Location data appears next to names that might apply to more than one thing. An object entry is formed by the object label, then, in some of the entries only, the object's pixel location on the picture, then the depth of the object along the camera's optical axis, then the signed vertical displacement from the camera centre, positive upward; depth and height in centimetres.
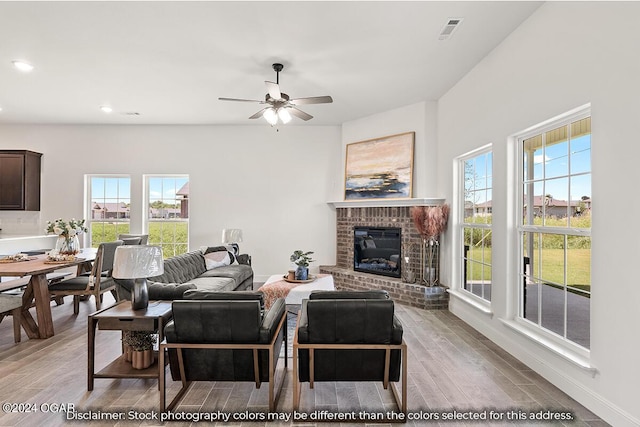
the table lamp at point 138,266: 251 -40
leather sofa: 300 -82
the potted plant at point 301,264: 450 -67
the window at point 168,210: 678 +8
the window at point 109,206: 676 +14
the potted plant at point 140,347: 272 -109
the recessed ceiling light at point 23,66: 381 +170
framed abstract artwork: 547 +83
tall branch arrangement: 482 -5
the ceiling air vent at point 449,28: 301 +176
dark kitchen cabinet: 629 +62
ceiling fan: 364 +127
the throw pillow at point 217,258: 533 -72
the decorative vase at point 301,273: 449 -78
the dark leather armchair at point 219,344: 218 -85
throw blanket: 407 -93
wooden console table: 248 -82
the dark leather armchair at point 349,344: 219 -84
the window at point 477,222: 397 -7
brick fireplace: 489 -59
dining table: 363 -92
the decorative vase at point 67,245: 426 -42
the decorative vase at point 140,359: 271 -118
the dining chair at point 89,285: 418 -91
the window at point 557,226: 259 -7
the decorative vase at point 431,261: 493 -67
